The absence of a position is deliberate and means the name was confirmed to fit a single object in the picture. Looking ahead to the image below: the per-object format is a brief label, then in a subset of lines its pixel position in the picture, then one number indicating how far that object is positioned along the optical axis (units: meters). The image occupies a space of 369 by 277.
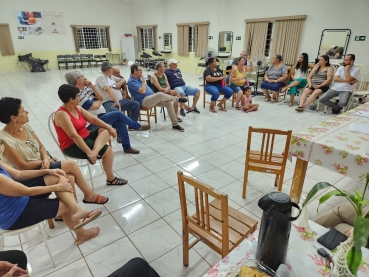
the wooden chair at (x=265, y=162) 2.06
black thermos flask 0.83
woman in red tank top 2.05
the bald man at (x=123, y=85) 3.70
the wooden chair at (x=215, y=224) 1.16
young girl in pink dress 4.89
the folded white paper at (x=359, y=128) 1.92
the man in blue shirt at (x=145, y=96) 3.64
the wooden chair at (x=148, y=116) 3.80
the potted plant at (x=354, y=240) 0.63
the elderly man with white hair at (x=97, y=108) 2.59
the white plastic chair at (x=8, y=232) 1.35
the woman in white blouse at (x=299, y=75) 5.25
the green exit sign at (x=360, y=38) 5.22
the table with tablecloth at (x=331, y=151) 1.55
